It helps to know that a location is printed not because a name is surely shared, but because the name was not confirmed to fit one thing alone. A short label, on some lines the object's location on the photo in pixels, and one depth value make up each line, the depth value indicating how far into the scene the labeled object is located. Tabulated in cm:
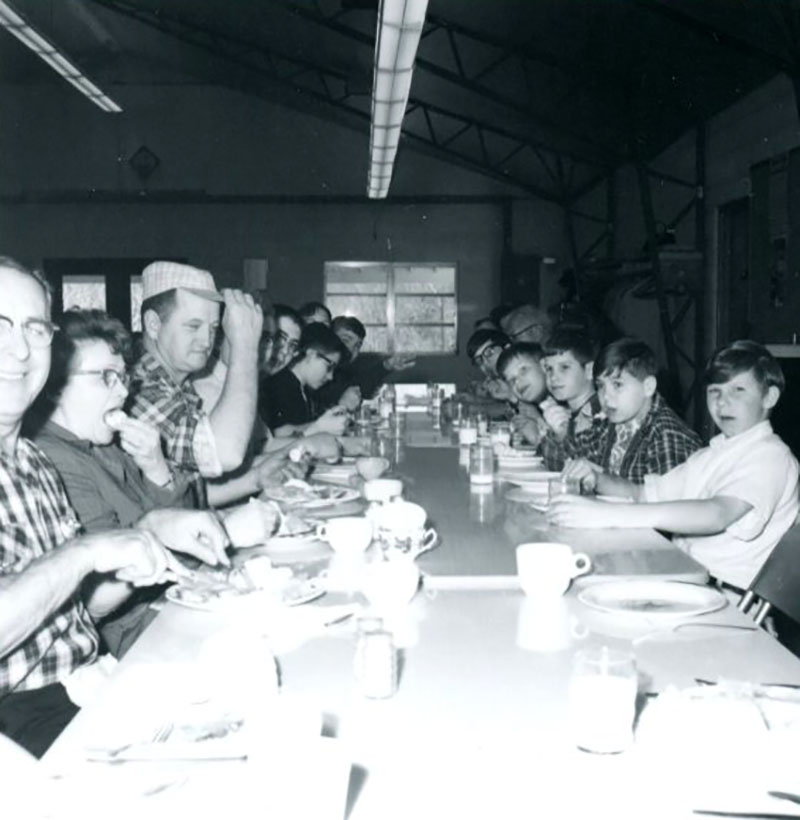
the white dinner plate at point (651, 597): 176
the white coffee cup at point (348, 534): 210
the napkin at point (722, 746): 103
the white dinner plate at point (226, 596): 178
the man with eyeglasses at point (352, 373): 748
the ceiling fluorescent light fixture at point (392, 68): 493
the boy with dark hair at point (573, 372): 485
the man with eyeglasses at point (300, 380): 638
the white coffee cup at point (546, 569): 182
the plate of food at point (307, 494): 297
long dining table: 106
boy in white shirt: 253
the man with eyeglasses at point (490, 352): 797
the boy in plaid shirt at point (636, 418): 348
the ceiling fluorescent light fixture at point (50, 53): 637
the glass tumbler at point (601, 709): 115
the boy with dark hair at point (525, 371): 590
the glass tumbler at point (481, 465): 339
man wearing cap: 333
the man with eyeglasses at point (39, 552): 170
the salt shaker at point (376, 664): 133
